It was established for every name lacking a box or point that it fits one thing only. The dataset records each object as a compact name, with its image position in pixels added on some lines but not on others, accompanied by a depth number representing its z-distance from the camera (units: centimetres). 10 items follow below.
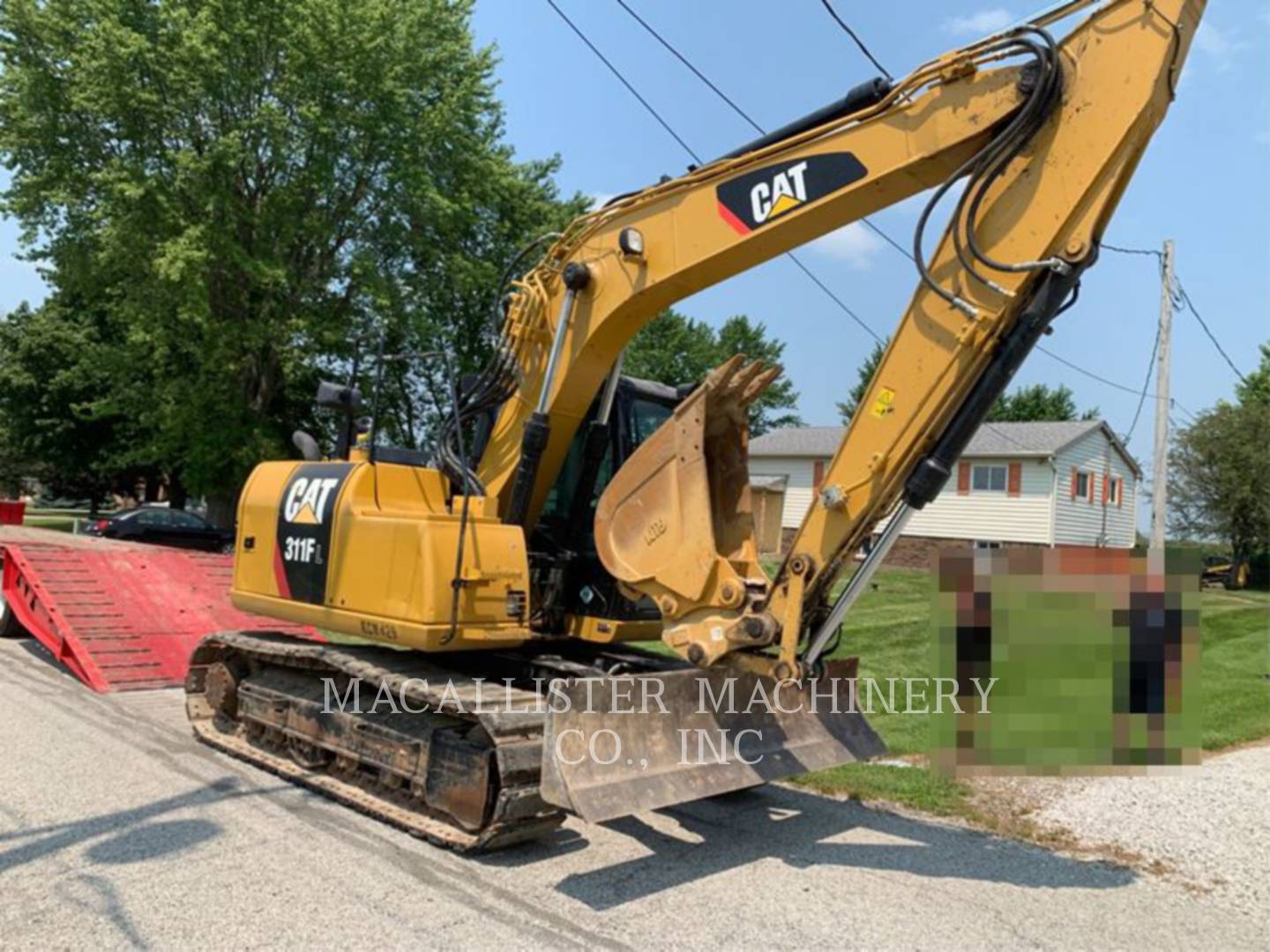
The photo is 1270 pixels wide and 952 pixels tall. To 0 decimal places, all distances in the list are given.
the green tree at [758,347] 5884
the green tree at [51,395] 3270
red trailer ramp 957
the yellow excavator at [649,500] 466
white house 2892
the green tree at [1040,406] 5972
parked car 2238
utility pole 1623
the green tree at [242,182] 2098
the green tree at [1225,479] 3047
